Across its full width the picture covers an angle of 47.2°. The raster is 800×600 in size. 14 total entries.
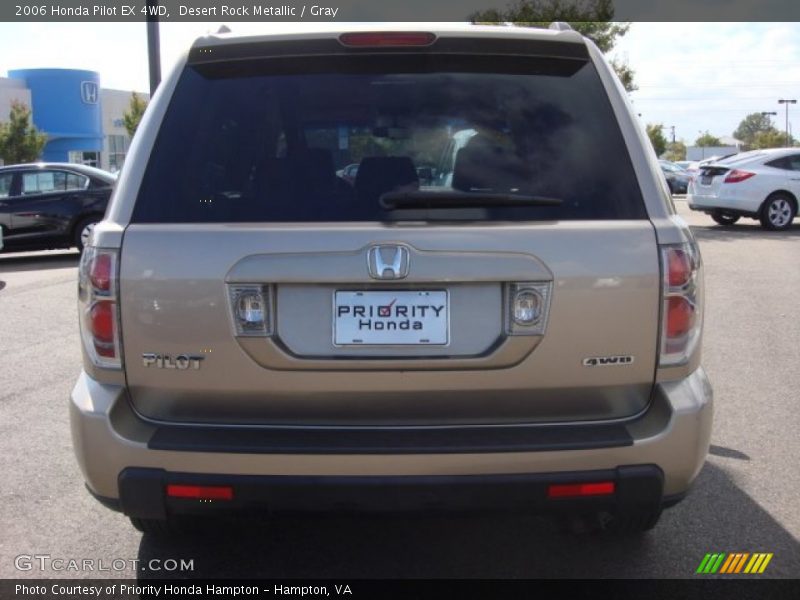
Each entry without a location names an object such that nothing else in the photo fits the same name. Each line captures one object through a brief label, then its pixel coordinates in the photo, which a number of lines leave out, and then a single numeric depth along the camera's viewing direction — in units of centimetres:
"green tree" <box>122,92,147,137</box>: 5397
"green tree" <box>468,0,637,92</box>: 2267
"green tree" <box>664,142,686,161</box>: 11925
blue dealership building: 5147
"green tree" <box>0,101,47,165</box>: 4312
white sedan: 1767
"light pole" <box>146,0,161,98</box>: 1449
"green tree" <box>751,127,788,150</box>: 9850
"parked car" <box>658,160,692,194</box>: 3617
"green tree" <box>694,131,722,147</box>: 13450
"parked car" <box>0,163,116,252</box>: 1436
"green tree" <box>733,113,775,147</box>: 17912
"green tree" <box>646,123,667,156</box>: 8501
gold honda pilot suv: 279
